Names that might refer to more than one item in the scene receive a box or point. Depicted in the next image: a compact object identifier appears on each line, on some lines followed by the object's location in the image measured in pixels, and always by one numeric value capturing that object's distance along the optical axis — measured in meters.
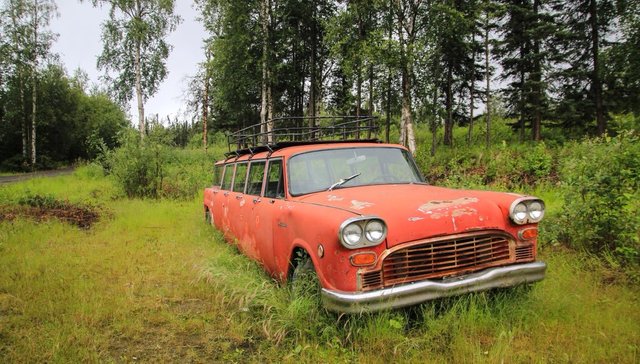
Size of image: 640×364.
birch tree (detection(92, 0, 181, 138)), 21.31
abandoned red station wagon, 2.97
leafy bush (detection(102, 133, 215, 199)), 13.84
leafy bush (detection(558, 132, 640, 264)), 4.58
